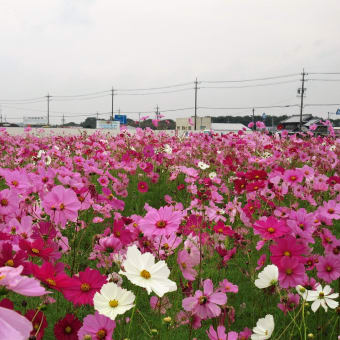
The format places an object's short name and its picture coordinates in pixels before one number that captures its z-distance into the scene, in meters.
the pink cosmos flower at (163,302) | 1.31
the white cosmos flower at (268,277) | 1.11
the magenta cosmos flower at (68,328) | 0.86
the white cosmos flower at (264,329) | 0.97
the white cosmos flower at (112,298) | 0.76
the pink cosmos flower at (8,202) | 1.37
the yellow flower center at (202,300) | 1.02
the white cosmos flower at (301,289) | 0.97
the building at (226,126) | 73.25
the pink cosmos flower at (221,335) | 0.98
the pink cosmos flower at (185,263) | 1.15
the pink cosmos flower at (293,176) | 2.15
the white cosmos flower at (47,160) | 3.31
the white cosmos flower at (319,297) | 1.08
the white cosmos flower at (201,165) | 3.68
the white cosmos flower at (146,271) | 0.77
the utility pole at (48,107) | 48.94
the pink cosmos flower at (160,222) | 1.15
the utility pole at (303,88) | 38.06
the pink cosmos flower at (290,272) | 1.11
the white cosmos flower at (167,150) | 4.45
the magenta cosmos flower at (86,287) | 0.79
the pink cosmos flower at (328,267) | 1.31
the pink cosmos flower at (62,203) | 1.29
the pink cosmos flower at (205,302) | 1.02
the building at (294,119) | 50.72
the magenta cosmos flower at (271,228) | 1.18
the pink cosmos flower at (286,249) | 1.13
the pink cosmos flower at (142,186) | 2.81
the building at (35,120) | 55.85
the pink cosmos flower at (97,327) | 0.80
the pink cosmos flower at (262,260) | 1.43
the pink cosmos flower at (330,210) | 1.54
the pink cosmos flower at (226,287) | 1.23
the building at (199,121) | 61.69
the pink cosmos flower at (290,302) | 1.31
